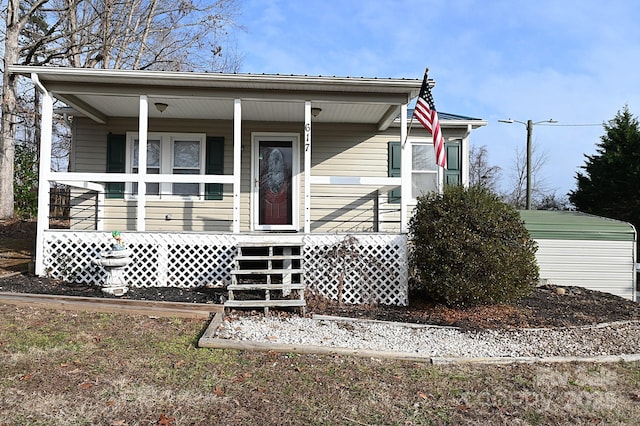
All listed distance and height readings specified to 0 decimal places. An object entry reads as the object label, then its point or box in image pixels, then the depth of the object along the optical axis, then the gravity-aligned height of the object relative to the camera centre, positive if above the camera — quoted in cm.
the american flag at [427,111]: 685 +166
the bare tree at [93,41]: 1284 +604
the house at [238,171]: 684 +96
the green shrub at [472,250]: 599 -38
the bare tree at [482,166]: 3369 +417
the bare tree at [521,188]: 3225 +245
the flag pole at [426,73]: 657 +216
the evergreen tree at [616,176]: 1362 +147
